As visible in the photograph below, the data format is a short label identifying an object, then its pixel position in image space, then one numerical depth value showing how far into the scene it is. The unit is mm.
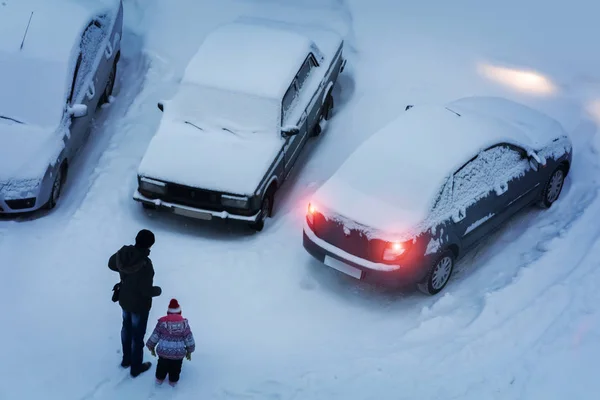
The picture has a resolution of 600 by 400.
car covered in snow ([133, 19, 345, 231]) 20812
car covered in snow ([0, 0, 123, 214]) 21156
